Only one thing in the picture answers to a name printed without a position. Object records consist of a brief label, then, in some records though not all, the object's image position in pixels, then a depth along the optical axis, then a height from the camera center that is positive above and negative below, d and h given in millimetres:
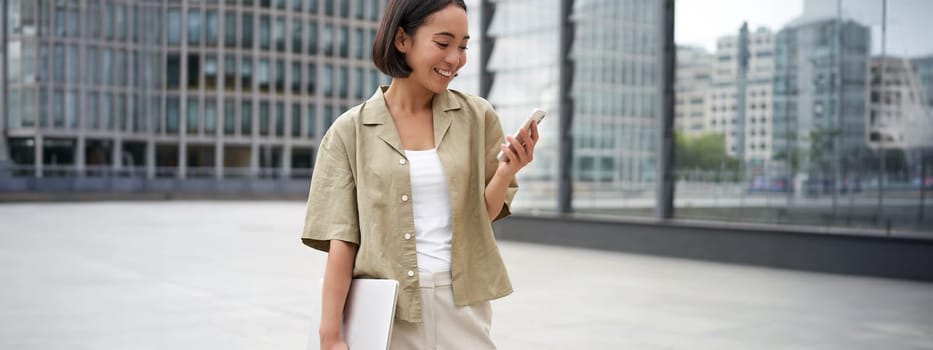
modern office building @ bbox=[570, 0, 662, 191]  16016 +1278
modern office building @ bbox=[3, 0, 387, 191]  58344 +4985
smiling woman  2098 -85
